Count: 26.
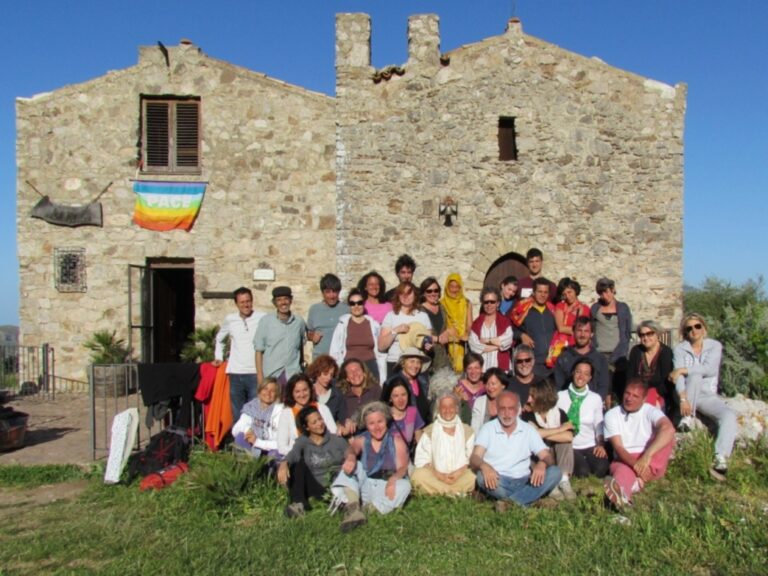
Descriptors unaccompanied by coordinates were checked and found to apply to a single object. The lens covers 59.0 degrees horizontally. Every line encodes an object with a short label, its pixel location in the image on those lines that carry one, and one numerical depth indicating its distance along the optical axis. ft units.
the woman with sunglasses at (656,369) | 20.27
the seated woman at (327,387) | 18.94
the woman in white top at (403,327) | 20.75
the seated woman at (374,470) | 16.35
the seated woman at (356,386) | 19.12
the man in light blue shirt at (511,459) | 16.62
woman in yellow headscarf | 22.33
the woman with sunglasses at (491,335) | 21.52
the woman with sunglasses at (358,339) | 21.11
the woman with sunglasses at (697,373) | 19.93
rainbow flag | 34.94
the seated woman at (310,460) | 16.80
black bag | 19.61
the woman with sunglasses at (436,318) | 21.39
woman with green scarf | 18.63
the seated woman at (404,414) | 18.25
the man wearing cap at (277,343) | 21.49
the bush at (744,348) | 24.89
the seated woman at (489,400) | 18.79
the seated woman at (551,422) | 18.17
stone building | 33.88
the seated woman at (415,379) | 18.99
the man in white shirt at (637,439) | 17.15
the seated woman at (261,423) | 18.75
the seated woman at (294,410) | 18.08
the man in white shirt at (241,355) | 21.83
